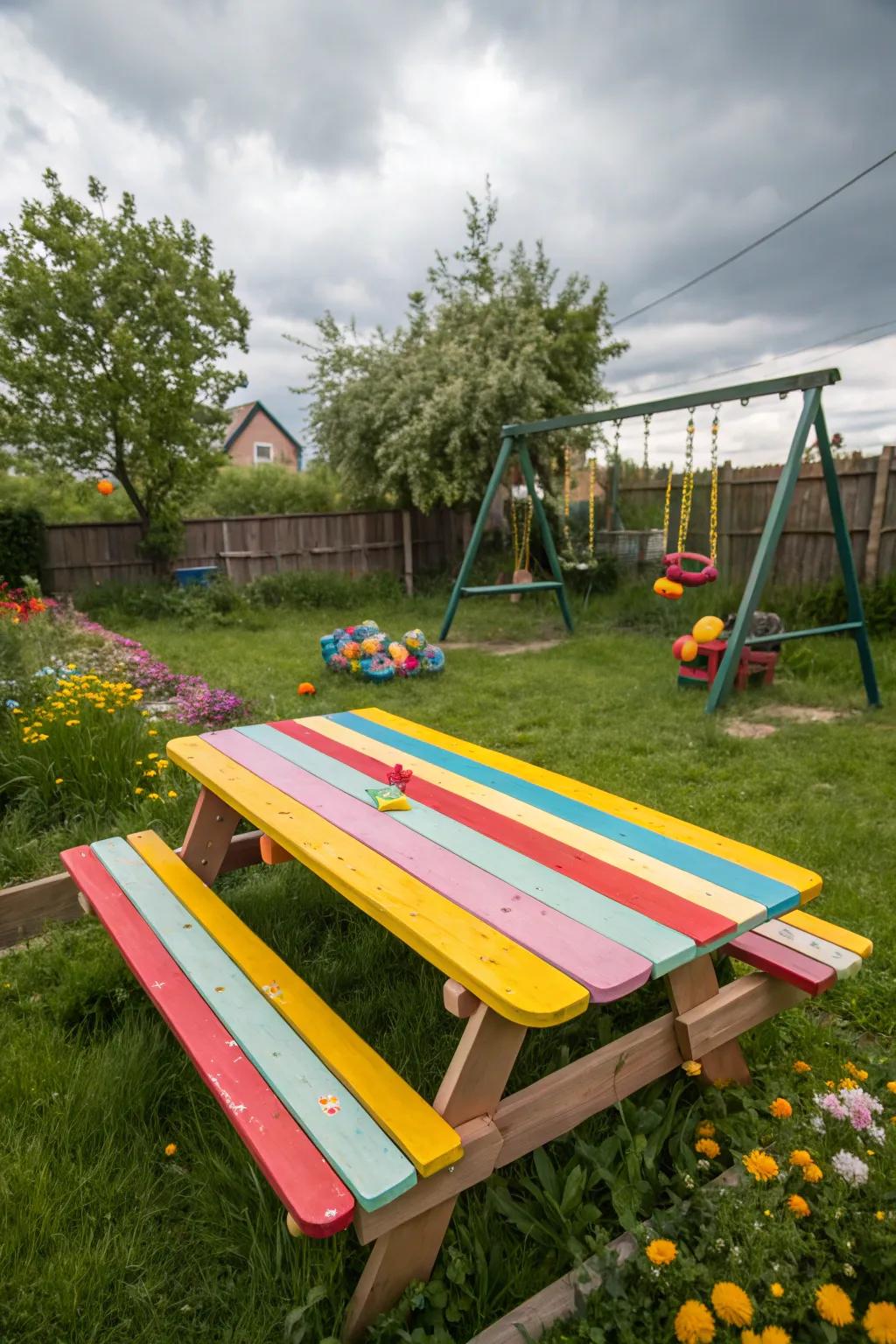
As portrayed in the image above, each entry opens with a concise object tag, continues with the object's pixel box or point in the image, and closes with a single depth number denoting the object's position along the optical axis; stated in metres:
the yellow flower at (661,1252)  1.18
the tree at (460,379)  9.73
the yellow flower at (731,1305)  1.08
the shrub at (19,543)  9.98
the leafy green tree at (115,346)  9.44
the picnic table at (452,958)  1.18
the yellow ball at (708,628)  5.46
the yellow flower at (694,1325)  1.07
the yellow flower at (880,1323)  1.02
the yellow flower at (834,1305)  1.07
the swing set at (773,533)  4.99
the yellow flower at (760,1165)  1.31
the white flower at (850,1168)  1.31
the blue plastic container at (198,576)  10.59
